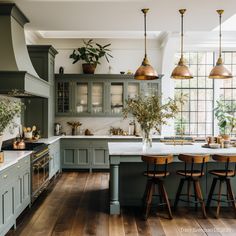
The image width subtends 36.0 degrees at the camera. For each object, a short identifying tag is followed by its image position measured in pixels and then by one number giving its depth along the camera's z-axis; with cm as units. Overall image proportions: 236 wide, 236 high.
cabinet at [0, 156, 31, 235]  391
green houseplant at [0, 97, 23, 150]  422
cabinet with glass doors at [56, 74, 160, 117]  885
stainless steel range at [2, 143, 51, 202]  546
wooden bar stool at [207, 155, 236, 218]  497
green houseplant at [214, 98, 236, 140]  870
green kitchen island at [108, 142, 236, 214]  549
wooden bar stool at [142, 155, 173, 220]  489
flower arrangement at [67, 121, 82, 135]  908
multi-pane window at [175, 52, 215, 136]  923
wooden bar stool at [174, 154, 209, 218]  492
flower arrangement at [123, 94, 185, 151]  553
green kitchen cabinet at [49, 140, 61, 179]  720
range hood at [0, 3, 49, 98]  518
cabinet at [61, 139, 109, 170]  859
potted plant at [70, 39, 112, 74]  876
